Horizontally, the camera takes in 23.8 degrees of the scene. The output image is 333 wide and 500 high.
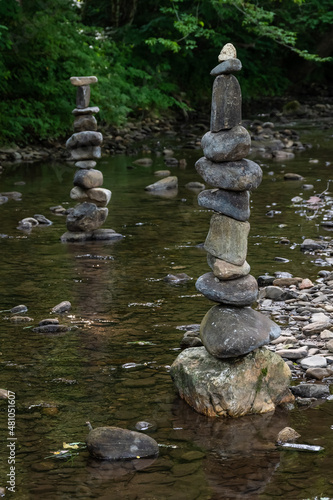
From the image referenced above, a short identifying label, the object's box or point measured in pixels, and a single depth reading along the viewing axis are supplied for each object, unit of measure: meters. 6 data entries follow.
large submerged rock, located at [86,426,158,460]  5.49
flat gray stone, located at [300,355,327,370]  6.95
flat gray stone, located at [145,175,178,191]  17.75
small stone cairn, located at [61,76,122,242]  12.65
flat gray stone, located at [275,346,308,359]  7.15
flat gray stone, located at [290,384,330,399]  6.46
